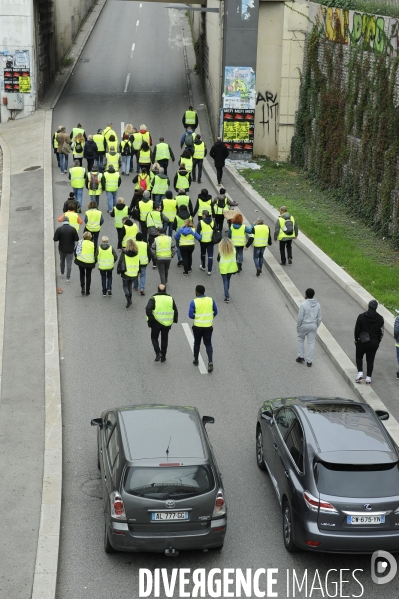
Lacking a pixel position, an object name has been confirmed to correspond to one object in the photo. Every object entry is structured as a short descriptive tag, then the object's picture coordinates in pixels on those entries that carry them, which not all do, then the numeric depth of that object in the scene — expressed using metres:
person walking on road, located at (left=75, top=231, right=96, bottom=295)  19.53
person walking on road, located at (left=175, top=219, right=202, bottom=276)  20.81
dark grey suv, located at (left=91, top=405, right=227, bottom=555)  10.26
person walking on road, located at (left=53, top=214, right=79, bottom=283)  20.47
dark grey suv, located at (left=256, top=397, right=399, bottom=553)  10.12
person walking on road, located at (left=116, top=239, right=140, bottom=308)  19.16
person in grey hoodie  16.23
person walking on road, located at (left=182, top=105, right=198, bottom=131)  32.74
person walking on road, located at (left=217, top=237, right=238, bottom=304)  19.31
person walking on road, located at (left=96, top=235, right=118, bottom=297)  19.45
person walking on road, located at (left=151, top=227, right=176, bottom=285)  20.06
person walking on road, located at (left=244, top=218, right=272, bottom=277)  20.97
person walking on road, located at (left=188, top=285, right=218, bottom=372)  16.05
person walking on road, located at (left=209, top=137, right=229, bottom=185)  28.92
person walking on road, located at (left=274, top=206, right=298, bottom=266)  21.31
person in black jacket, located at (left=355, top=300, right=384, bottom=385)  15.38
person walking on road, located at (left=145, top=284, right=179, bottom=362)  16.25
